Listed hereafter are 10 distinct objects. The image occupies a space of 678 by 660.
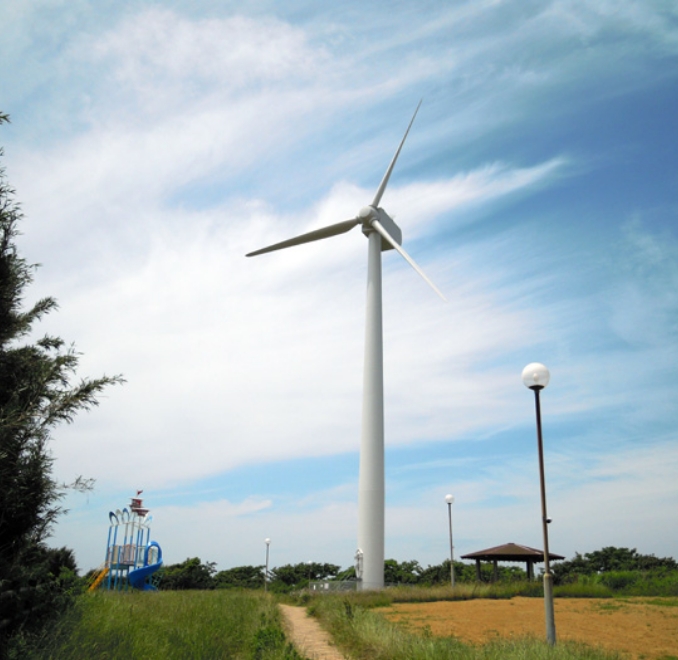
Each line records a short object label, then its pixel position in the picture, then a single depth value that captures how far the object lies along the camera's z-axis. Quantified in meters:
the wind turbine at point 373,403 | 31.58
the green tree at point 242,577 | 50.25
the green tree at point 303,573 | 51.78
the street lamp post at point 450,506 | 29.14
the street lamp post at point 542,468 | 11.48
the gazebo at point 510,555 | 32.44
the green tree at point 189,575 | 44.98
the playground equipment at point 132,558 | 29.88
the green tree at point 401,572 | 50.89
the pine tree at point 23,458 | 7.21
